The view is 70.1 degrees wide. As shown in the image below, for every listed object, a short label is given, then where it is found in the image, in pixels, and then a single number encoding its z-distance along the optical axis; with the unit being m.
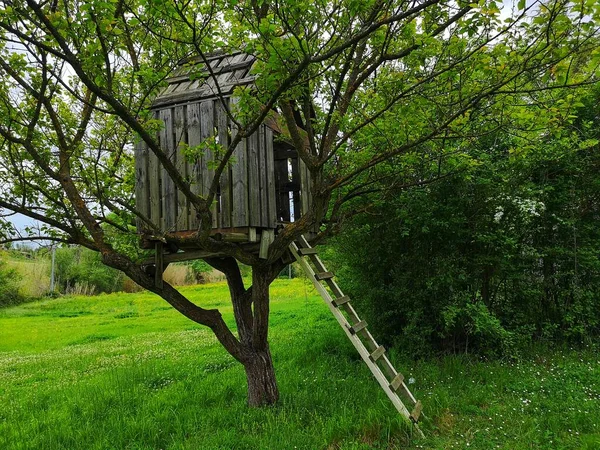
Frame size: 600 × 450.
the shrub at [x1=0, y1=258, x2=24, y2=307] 28.77
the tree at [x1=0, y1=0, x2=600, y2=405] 3.27
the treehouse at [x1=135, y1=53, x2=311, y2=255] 4.99
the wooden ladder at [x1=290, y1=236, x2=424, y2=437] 4.90
